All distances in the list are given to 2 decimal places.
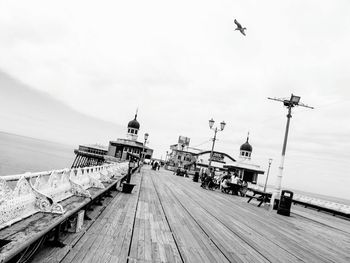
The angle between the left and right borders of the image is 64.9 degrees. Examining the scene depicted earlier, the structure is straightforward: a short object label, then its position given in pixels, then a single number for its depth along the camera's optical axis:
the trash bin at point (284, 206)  13.62
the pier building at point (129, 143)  73.88
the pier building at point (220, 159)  65.56
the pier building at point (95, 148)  107.82
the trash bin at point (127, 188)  11.54
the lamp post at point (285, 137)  14.99
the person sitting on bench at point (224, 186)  21.77
